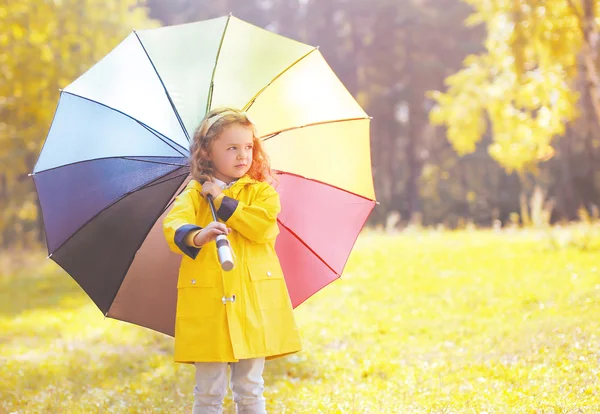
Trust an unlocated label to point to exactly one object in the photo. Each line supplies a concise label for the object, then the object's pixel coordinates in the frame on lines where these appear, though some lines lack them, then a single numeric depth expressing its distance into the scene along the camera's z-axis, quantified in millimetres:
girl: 3535
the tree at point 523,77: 9625
